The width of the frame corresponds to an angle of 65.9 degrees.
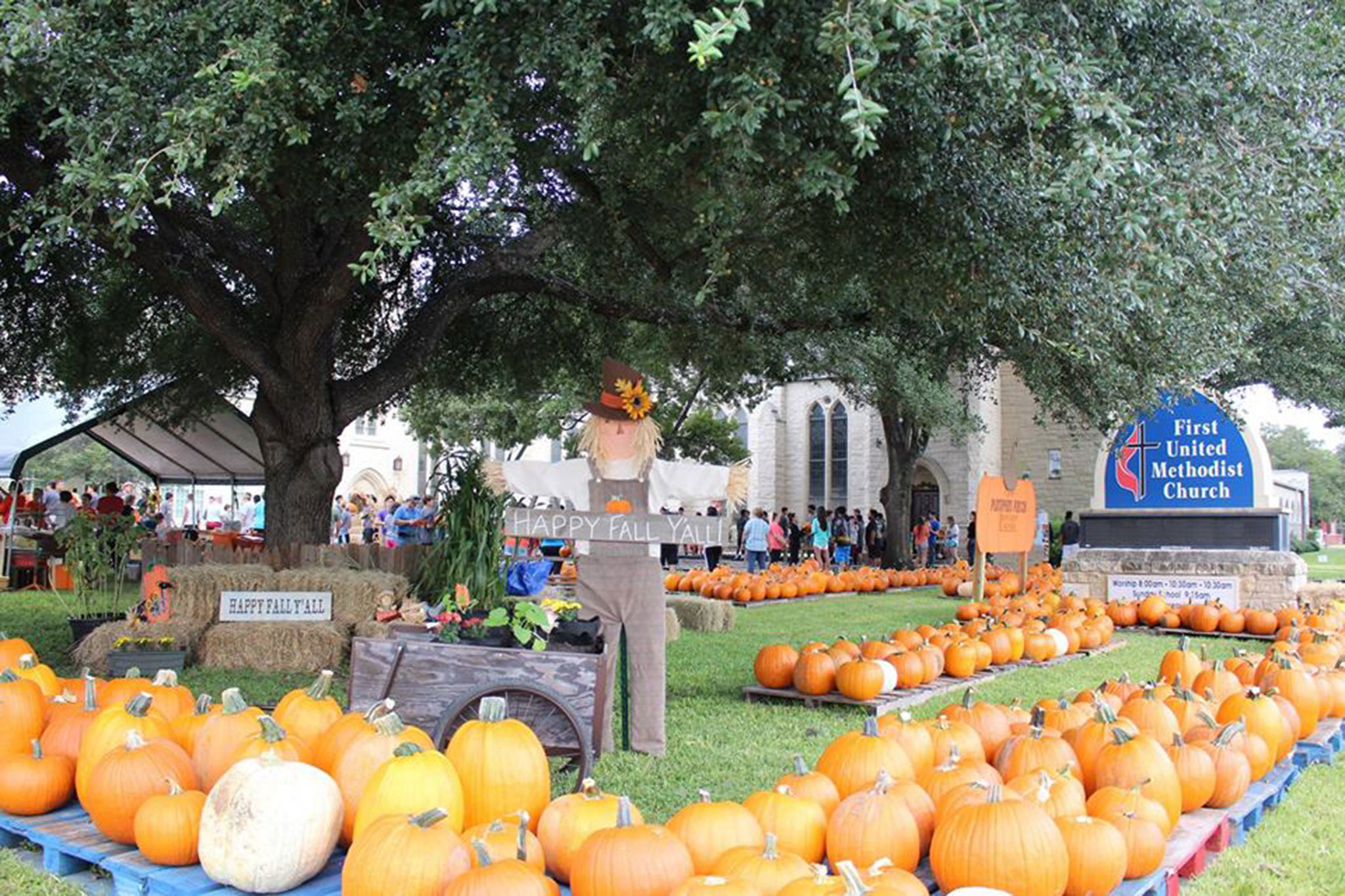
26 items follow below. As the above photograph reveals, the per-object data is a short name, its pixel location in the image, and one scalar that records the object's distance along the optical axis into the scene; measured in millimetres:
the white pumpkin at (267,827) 3275
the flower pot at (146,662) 8133
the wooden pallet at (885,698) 7434
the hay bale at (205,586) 9438
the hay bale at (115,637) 8609
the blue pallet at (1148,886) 3488
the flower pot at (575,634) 5709
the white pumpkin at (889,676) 7598
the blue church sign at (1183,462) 13656
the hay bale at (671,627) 11586
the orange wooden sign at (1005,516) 12617
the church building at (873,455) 35500
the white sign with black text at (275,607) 9500
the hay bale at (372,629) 9219
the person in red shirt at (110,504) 16109
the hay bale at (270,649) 9109
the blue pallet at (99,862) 3393
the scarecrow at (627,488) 6457
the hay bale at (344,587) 9766
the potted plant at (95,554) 10031
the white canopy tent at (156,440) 16219
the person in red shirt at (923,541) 29406
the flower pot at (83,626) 9672
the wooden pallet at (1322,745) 6000
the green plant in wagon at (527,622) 5348
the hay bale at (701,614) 12875
